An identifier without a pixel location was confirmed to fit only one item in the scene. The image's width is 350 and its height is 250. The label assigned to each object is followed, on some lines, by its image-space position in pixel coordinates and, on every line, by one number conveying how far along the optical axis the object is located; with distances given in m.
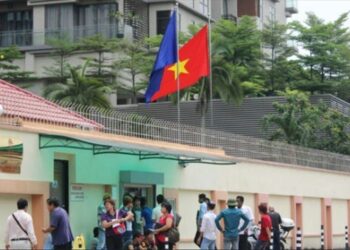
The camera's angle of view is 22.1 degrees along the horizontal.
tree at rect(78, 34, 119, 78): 54.78
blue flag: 31.89
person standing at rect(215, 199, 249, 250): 21.44
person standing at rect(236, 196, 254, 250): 23.50
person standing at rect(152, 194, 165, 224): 23.21
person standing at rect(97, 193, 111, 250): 23.17
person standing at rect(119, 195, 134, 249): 20.53
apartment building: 58.03
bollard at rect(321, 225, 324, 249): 33.18
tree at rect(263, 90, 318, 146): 46.06
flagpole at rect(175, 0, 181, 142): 31.54
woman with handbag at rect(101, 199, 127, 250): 19.88
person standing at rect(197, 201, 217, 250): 21.83
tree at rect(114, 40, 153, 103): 54.91
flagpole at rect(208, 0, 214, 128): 49.06
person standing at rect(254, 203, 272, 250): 23.16
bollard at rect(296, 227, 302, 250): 27.41
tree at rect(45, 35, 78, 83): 55.31
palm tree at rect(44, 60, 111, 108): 43.50
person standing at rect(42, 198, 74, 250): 17.66
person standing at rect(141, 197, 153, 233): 24.03
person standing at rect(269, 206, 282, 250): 25.67
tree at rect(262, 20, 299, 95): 60.84
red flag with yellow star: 31.94
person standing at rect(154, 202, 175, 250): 21.25
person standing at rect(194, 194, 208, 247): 24.23
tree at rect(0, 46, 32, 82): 53.60
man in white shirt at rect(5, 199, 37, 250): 16.36
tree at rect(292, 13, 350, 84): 60.41
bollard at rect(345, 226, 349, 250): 34.71
